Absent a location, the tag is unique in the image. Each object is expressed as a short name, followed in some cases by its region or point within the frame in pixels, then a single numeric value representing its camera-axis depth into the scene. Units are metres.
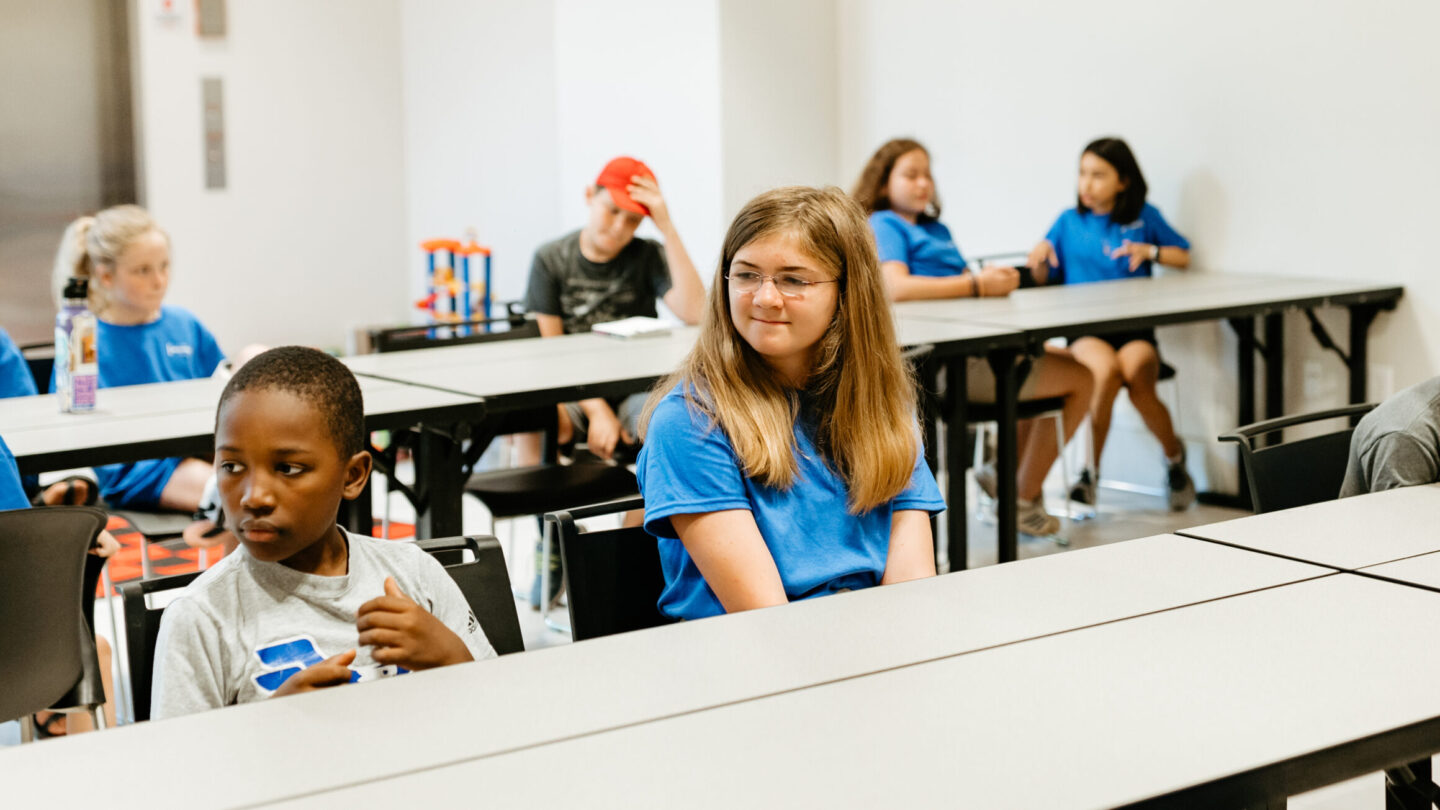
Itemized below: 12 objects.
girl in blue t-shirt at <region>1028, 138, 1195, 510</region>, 4.62
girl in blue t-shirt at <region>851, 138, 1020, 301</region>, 4.30
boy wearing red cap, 4.01
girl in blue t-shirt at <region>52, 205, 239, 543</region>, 3.17
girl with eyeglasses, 1.69
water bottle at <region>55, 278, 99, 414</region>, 2.65
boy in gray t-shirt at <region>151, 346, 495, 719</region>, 1.39
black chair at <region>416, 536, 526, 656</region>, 1.68
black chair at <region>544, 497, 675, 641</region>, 1.76
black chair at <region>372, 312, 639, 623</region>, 3.25
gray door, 5.62
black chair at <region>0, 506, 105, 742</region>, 1.83
